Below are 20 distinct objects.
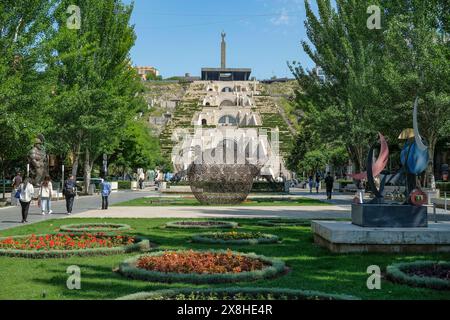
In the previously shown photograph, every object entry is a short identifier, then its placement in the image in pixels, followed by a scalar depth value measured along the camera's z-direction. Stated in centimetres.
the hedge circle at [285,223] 1742
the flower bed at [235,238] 1282
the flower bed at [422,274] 816
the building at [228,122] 5922
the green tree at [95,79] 3299
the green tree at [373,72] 2691
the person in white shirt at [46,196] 2162
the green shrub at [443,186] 4019
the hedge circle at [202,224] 1654
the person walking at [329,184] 3406
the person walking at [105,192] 2495
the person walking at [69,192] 2246
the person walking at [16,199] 2823
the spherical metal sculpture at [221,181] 2697
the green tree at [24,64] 2377
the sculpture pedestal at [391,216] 1180
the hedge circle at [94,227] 1527
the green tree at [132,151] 5659
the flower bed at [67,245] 1090
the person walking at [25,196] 1869
